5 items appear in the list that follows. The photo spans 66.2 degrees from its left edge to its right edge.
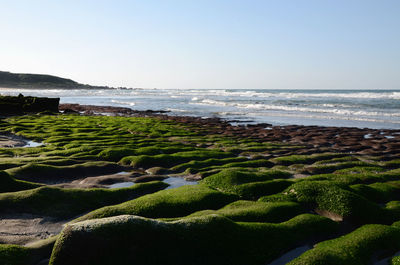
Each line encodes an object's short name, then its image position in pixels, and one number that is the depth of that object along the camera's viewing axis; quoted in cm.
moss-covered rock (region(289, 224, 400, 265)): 598
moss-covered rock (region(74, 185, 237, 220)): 804
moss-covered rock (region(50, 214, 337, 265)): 519
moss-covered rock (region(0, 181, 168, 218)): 829
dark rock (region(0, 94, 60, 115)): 3878
